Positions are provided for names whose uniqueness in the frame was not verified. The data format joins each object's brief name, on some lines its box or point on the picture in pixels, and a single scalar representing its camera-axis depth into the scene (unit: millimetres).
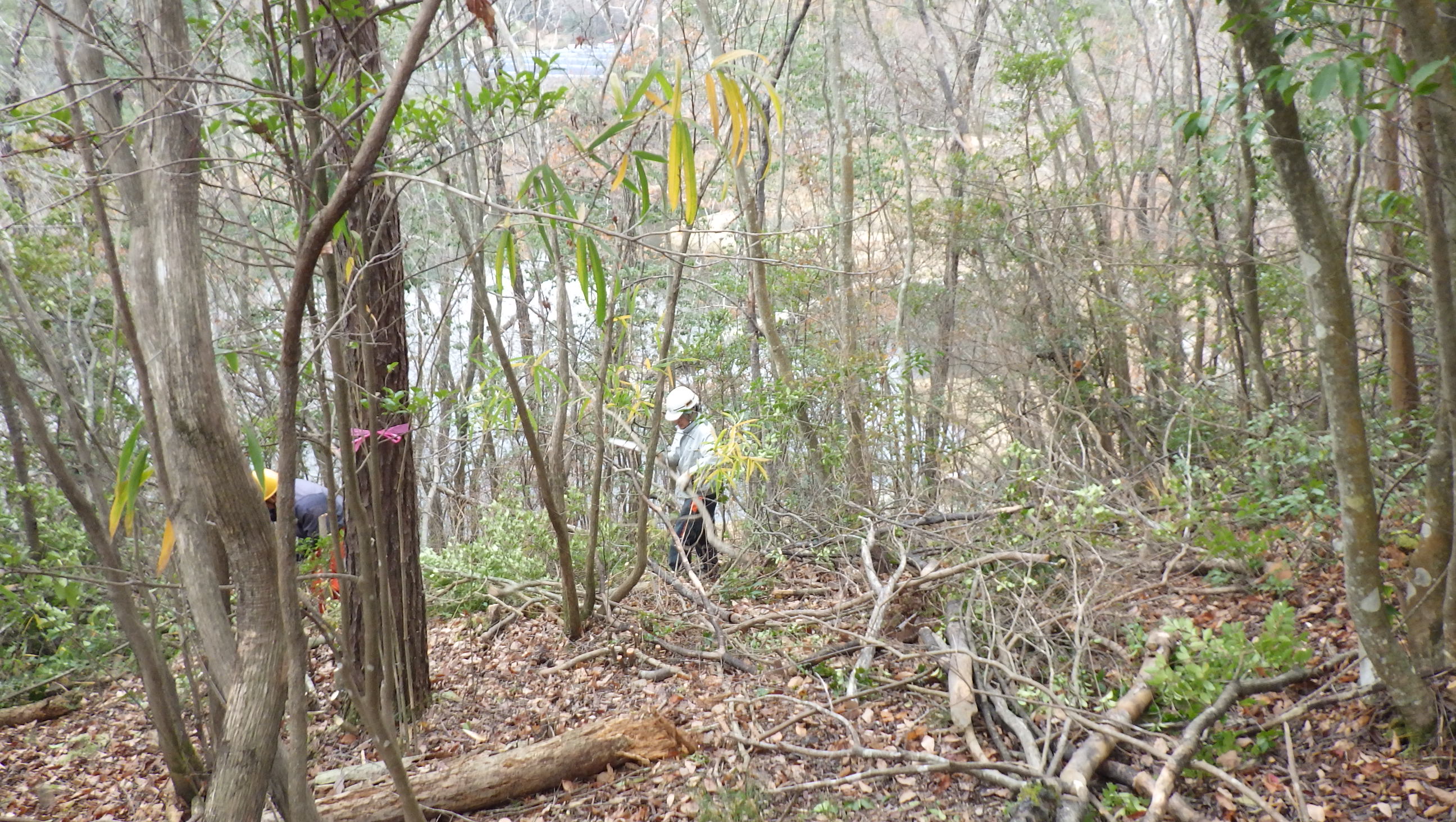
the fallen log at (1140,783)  2879
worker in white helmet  6000
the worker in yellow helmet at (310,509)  5789
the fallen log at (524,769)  3281
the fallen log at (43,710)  4758
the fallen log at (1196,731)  2902
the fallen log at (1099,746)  3012
